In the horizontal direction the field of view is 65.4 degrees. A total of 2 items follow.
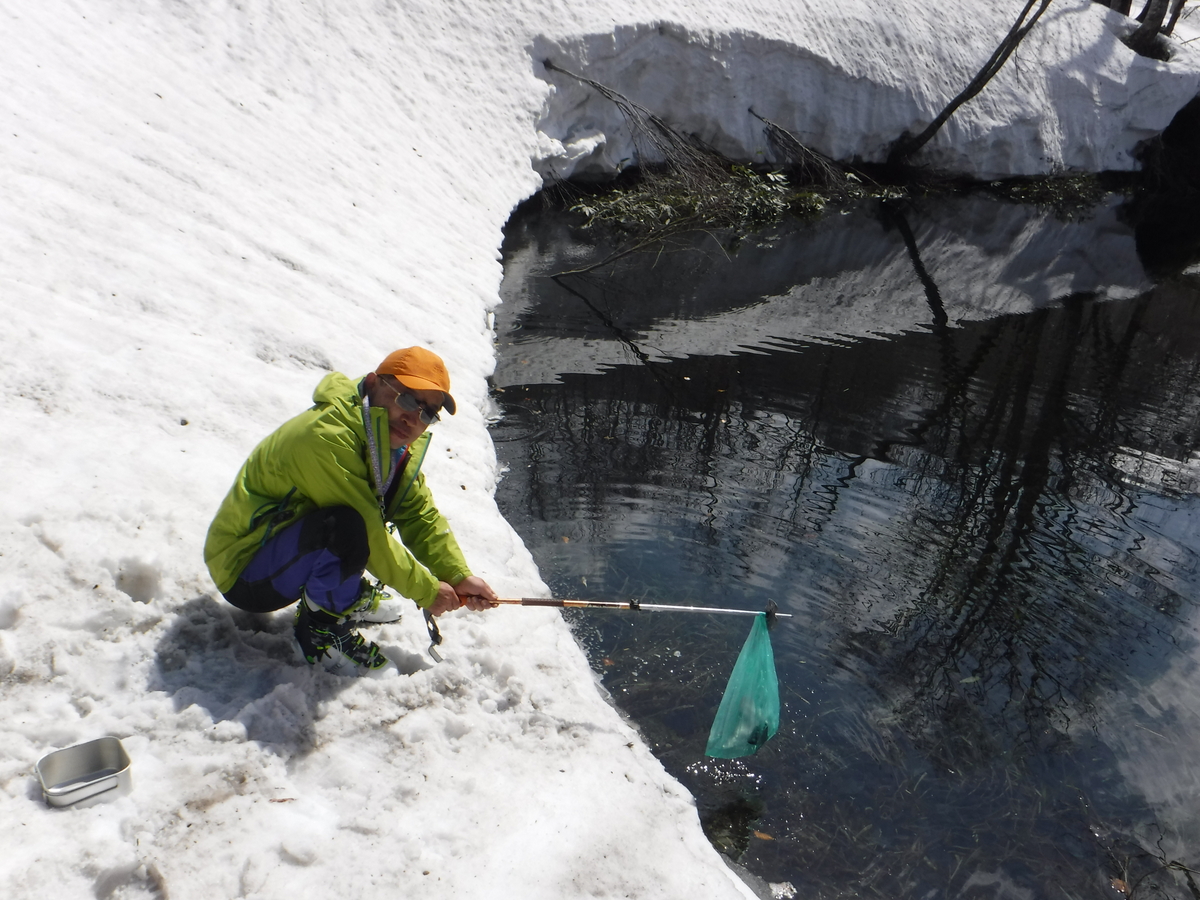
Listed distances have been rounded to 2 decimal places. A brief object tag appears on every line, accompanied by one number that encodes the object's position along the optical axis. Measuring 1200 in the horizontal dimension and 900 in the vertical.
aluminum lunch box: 2.81
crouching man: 3.32
